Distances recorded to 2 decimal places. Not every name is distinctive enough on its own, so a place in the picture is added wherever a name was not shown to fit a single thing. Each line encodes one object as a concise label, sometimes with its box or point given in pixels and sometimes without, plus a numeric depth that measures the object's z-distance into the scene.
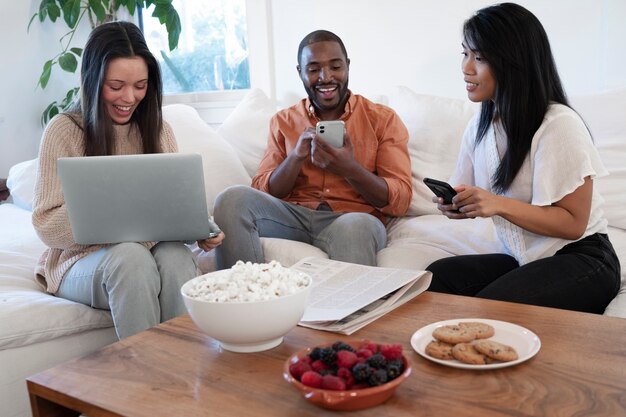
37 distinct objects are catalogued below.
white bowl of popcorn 0.99
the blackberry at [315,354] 0.90
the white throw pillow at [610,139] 1.87
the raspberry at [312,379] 0.84
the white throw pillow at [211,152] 2.25
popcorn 1.01
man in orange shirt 1.88
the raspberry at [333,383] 0.83
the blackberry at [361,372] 0.84
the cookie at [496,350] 0.95
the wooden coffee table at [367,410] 0.86
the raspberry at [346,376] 0.85
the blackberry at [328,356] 0.88
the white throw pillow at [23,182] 2.36
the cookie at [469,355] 0.95
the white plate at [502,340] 0.95
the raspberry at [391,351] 0.89
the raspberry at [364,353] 0.89
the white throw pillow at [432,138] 2.14
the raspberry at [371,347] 0.92
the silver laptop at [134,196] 1.40
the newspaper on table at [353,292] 1.16
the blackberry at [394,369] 0.85
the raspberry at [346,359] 0.86
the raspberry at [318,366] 0.88
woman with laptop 1.53
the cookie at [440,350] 0.98
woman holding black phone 1.45
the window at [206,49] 3.15
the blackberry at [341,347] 0.91
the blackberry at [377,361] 0.86
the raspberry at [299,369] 0.88
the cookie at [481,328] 1.03
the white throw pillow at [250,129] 2.40
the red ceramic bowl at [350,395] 0.82
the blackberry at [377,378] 0.83
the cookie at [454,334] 1.01
